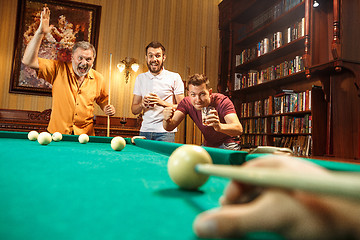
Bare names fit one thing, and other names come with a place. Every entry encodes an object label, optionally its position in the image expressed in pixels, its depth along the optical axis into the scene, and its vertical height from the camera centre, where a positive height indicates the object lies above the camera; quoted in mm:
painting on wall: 5270 +1932
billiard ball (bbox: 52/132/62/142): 2442 -85
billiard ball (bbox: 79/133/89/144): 2385 -84
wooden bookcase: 3279 +995
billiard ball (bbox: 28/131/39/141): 2357 -83
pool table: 437 -161
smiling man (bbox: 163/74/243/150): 2360 +199
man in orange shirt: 3002 +429
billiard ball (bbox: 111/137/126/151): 1892 -98
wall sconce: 5879 +1430
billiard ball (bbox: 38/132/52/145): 1971 -87
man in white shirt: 3326 +538
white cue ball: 766 -100
